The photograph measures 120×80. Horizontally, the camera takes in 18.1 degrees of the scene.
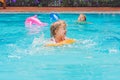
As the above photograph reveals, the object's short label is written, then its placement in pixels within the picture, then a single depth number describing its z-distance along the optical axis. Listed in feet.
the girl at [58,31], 25.93
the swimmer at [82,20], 40.27
